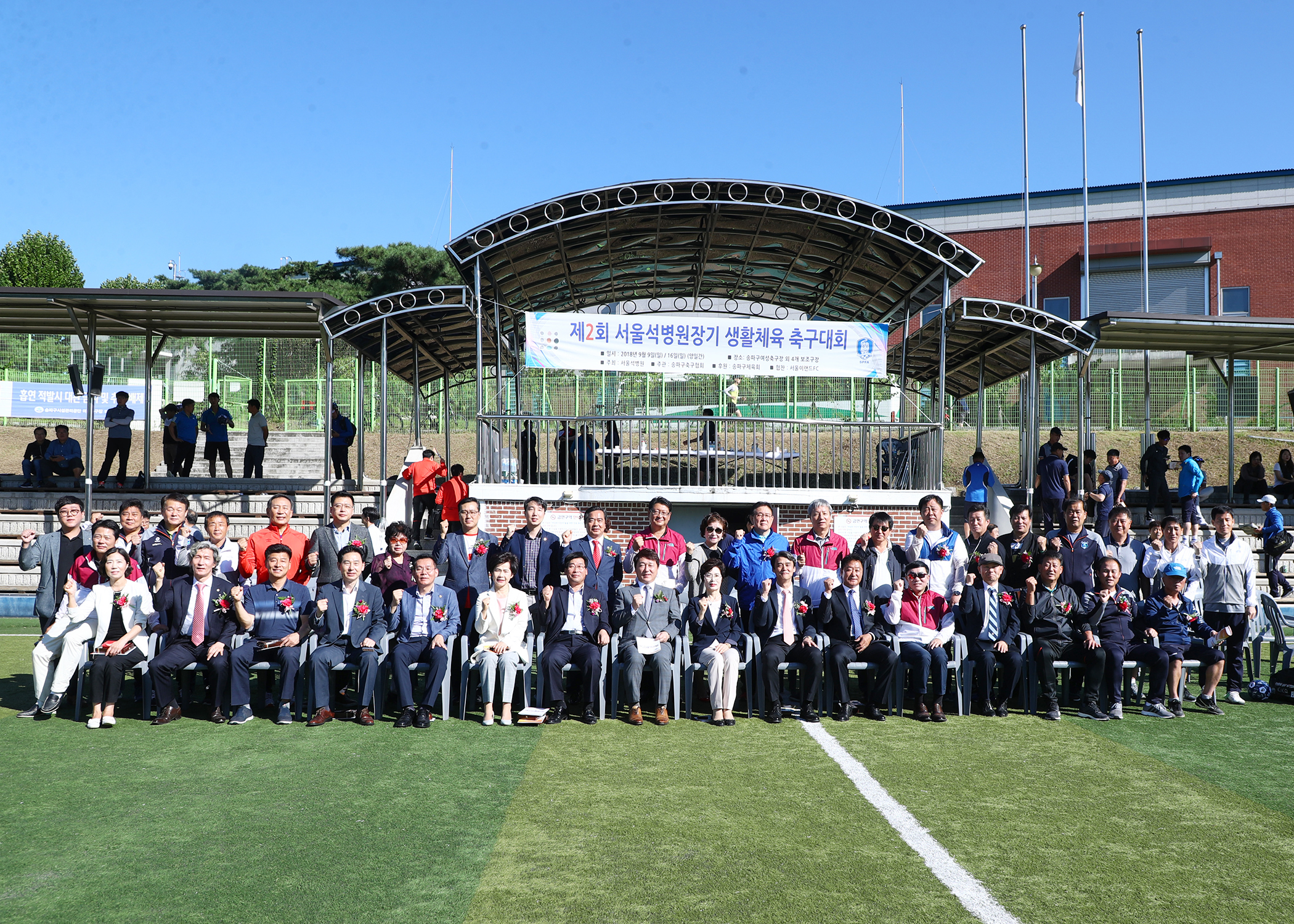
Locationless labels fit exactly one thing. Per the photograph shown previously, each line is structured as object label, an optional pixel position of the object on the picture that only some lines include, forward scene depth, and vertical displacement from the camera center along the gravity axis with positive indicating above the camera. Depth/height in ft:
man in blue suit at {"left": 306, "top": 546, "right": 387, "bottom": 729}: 24.22 -3.52
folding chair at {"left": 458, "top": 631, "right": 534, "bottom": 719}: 24.58 -4.63
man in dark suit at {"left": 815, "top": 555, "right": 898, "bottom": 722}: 25.45 -3.89
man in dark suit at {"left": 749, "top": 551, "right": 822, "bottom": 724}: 25.18 -3.81
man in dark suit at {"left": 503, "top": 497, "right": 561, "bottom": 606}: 28.37 -1.94
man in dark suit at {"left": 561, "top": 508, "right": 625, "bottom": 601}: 26.91 -1.95
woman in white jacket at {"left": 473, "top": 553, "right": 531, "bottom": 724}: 24.54 -3.55
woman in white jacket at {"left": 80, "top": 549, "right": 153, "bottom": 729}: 24.08 -3.09
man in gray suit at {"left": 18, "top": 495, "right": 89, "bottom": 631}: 26.45 -1.75
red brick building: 108.27 +24.84
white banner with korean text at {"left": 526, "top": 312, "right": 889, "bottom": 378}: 45.47 +6.06
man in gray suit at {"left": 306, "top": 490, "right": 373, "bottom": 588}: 27.55 -1.55
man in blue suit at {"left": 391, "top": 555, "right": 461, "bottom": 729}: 24.18 -3.56
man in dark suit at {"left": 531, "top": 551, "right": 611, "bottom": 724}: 24.66 -3.68
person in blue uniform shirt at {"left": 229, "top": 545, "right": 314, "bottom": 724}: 24.25 -3.47
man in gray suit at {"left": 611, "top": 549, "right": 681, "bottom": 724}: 24.88 -3.42
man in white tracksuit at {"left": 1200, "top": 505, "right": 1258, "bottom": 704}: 27.63 -3.04
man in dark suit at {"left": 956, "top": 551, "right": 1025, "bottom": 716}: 25.82 -3.86
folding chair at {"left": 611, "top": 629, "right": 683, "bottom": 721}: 24.98 -4.55
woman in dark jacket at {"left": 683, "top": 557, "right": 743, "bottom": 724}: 24.76 -3.90
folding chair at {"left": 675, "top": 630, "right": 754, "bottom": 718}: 25.00 -4.68
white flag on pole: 93.61 +36.71
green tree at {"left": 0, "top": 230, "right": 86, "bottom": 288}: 126.11 +27.92
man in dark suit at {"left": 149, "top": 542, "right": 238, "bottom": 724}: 24.56 -3.15
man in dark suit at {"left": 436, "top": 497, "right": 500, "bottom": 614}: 27.40 -2.01
